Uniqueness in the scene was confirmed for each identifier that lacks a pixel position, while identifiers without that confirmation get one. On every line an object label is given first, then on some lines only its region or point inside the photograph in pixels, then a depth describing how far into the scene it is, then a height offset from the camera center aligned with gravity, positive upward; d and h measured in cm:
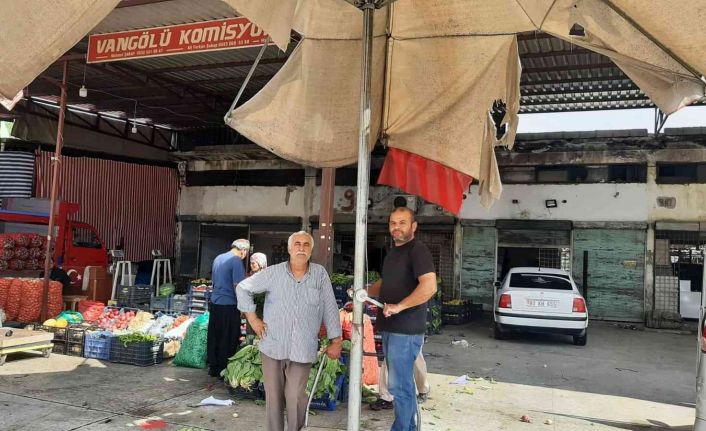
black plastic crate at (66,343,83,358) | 838 -199
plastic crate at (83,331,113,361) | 816 -185
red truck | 1366 -15
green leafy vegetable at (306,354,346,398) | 597 -162
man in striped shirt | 422 -74
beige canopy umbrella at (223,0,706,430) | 337 +124
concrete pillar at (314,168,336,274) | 788 +31
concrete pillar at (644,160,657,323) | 1480 +3
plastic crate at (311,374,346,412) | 606 -193
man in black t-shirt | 431 -63
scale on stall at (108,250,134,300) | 1361 -128
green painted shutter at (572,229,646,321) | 1499 -59
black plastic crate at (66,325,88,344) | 840 -175
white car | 1081 -126
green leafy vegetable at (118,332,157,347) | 793 -167
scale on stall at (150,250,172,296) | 1581 -138
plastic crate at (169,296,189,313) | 1174 -168
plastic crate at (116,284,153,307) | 1252 -160
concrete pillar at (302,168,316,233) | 1891 +148
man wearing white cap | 721 -113
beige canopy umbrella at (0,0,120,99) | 257 +98
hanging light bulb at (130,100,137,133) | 1813 +402
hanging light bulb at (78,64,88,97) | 1216 +320
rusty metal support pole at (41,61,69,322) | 991 +17
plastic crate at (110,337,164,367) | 789 -189
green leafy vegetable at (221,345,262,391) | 621 -164
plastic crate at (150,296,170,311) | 1180 -166
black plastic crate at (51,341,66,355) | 850 -201
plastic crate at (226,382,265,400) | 627 -194
